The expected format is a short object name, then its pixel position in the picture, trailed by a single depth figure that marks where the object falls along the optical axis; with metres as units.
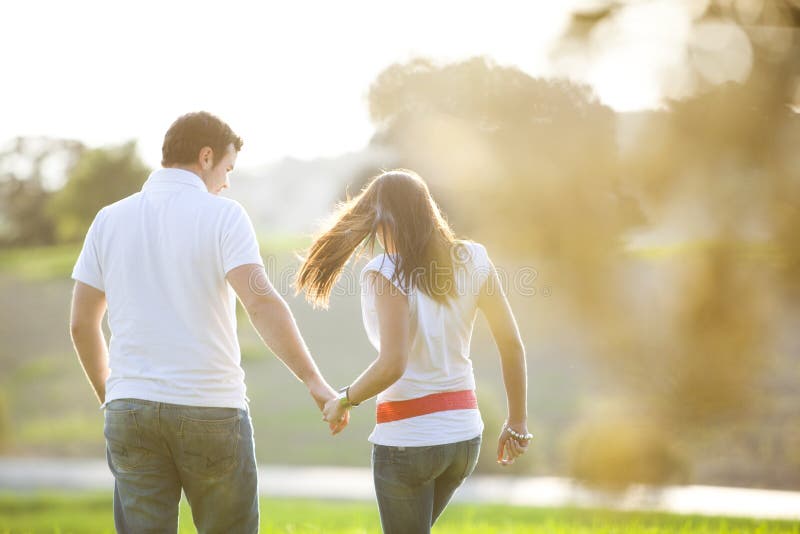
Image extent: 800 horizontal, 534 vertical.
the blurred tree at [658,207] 14.23
